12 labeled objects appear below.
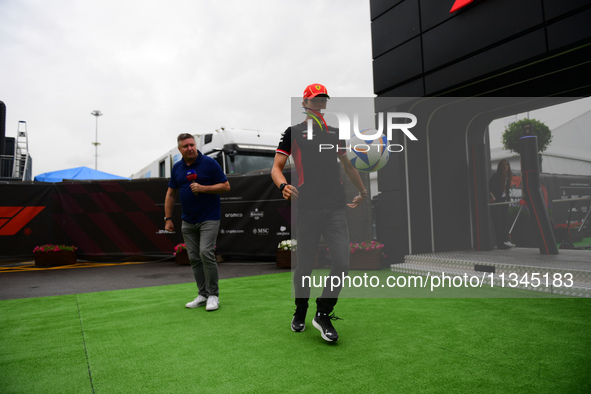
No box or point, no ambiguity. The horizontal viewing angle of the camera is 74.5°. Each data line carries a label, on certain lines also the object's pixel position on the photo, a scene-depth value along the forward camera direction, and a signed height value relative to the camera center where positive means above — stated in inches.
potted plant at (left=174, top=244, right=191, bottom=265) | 396.2 -27.3
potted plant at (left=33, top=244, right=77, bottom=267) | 404.8 -26.1
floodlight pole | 1254.3 +335.7
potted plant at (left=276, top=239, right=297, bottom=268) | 345.1 -24.1
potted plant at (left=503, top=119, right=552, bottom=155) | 298.2 +71.2
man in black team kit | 128.6 +10.3
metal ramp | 200.2 -28.0
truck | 430.0 +90.3
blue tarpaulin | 708.0 +103.9
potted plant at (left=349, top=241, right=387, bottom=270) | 318.0 -24.8
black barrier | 438.9 +12.7
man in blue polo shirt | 180.9 +8.8
